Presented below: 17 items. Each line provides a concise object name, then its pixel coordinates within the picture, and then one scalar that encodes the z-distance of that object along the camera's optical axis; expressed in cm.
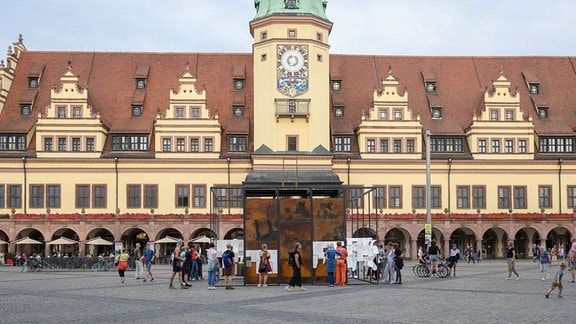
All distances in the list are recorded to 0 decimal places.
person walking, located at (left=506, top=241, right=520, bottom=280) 3278
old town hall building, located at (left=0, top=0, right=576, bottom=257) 6041
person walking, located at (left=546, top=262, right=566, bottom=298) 2342
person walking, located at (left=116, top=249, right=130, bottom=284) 3275
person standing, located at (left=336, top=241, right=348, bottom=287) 3055
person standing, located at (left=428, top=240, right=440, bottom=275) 3462
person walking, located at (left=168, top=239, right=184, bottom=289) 3008
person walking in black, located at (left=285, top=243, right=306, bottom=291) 2792
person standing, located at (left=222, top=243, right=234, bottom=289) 2916
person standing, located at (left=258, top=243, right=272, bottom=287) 2956
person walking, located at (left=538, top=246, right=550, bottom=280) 3412
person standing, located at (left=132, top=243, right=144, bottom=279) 3544
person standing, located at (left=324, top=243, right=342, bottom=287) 3009
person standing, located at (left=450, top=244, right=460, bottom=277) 3634
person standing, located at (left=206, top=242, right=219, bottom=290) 2950
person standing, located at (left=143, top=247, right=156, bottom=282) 3431
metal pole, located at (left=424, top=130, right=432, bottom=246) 4297
